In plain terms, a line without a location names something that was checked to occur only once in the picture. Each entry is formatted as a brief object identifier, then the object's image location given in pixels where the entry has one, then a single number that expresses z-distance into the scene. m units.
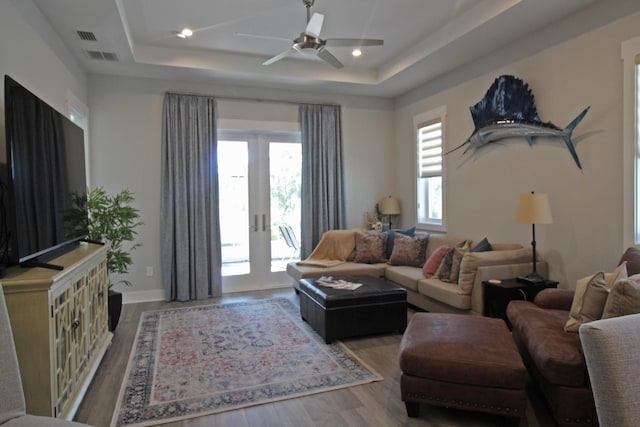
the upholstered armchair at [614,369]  1.00
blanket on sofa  5.45
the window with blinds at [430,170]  5.33
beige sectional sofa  3.60
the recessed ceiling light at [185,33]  4.20
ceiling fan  3.33
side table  3.44
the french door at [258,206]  5.62
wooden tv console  1.98
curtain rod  5.32
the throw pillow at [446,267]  4.07
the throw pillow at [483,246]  4.12
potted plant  3.89
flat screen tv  2.11
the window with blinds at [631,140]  3.04
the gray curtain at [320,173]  5.83
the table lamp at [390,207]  6.06
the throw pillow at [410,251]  4.97
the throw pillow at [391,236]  5.32
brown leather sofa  2.09
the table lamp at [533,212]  3.45
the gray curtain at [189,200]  5.15
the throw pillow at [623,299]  1.94
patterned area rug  2.60
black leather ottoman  3.59
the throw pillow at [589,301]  2.29
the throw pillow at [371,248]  5.25
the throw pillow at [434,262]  4.36
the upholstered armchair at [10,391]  1.44
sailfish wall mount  3.72
